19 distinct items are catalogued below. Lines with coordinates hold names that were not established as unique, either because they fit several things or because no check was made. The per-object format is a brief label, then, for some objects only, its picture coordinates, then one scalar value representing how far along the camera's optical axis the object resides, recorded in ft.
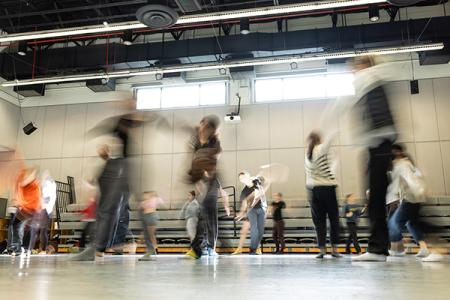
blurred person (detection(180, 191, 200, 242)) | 21.42
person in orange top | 18.86
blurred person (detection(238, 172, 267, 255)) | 21.75
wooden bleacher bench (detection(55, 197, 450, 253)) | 30.19
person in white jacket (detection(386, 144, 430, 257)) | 10.98
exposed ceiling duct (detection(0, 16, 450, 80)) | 29.96
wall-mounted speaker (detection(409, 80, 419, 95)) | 35.29
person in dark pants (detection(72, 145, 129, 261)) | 10.58
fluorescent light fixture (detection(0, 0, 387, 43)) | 21.44
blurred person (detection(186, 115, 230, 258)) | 11.84
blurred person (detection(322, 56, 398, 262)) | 8.18
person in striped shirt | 11.90
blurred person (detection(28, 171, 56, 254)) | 21.50
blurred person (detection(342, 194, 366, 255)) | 23.32
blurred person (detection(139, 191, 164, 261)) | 11.13
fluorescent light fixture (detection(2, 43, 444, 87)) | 27.43
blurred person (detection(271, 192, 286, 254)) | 27.07
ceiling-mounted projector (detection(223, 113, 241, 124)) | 37.22
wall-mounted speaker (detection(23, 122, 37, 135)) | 38.29
